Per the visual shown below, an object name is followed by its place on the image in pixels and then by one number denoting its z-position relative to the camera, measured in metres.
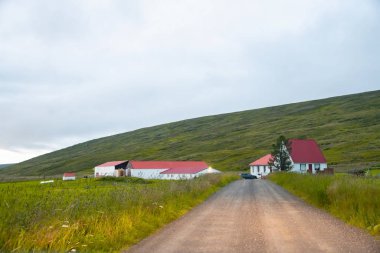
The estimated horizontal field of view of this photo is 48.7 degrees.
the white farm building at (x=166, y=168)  107.22
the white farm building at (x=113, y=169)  114.81
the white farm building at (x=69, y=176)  112.14
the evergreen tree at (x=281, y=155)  71.46
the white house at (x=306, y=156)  88.06
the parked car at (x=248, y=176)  87.69
